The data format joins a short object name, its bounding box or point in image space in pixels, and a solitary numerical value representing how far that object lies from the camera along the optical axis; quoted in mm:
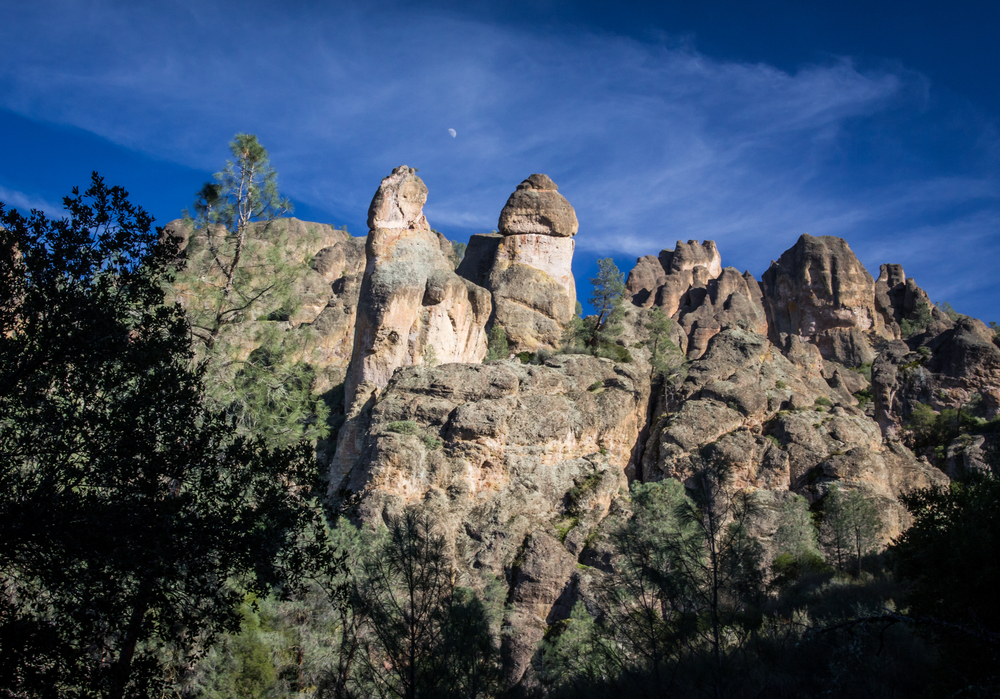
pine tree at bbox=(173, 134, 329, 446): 20453
